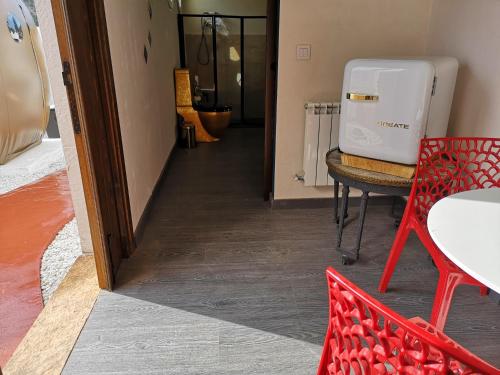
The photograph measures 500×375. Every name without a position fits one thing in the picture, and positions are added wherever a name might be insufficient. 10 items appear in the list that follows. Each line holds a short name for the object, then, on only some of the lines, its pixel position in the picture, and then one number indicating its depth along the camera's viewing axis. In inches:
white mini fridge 65.2
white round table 33.8
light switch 93.3
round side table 70.2
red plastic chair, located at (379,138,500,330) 64.2
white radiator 96.3
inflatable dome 150.4
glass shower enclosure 219.1
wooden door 59.1
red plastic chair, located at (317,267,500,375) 22.1
